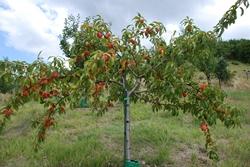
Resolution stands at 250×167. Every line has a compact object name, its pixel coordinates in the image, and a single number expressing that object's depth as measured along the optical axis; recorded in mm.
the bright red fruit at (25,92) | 2247
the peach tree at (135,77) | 2309
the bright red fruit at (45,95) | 2302
